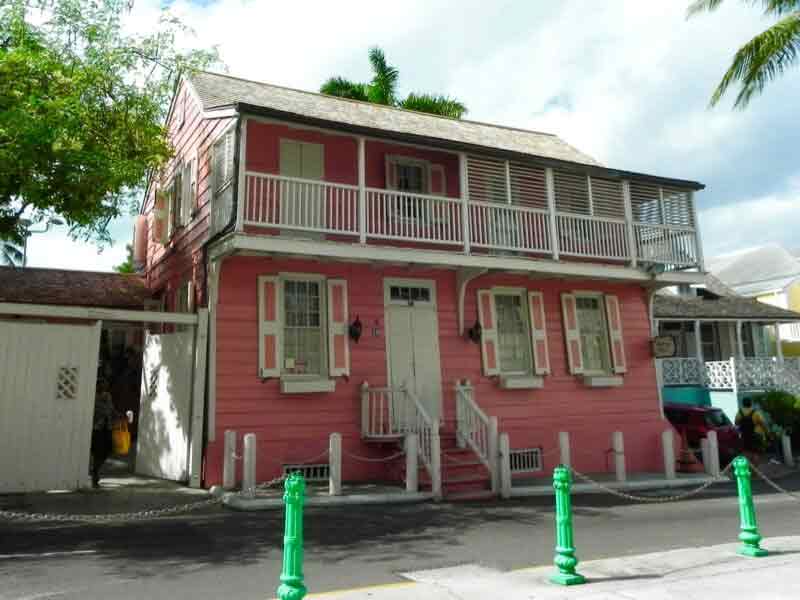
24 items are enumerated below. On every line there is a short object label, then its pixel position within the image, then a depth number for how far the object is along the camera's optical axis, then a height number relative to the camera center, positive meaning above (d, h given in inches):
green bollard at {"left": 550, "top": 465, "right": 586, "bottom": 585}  199.6 -41.7
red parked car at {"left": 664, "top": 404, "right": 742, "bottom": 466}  636.1 -19.9
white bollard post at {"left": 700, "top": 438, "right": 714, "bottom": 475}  514.6 -39.6
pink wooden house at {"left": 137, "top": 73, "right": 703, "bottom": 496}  415.5 +102.7
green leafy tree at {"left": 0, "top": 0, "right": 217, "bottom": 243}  359.3 +197.0
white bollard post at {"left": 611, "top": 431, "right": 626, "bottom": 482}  466.6 -34.0
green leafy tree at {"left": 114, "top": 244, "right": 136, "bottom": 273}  1390.3 +341.7
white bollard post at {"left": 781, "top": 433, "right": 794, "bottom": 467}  654.5 -48.3
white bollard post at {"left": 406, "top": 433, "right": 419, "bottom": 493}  380.5 -31.3
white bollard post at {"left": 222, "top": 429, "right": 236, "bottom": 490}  375.2 -26.2
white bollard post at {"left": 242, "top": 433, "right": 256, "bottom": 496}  348.2 -28.2
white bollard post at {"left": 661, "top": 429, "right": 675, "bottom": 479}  489.4 -34.3
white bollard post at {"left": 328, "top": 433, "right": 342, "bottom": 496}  362.9 -29.4
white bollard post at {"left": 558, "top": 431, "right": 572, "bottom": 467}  438.9 -26.0
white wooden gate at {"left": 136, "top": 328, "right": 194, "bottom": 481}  414.9 +8.3
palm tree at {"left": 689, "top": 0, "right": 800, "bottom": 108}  501.1 +287.8
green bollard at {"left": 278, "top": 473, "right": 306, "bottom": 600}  150.8 -32.4
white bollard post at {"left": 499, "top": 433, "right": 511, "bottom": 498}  403.1 -36.6
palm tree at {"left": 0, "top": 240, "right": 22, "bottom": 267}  1348.9 +380.8
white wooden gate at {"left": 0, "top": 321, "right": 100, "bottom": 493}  350.3 +8.8
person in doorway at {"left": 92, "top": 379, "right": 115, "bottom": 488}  374.9 -7.8
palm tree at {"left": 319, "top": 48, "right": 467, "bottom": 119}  946.7 +491.3
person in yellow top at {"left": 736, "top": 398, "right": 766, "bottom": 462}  690.8 -26.4
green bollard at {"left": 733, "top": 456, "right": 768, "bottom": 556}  239.3 -42.9
